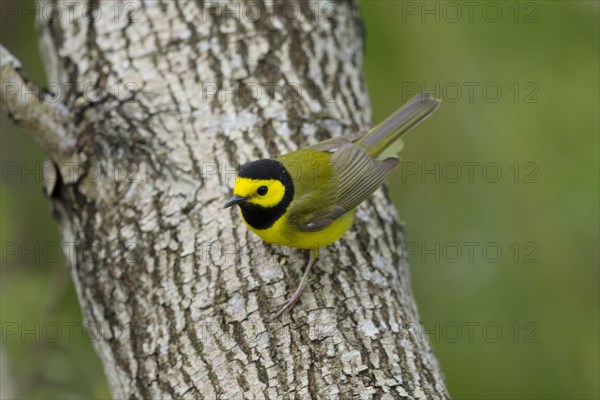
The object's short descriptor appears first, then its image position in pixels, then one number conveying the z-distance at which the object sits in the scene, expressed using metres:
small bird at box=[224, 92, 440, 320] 6.66
